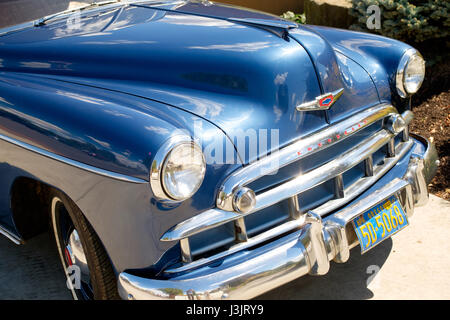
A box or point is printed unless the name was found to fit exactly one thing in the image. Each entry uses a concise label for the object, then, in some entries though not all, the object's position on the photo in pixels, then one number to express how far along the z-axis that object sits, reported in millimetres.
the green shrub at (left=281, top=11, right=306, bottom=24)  6352
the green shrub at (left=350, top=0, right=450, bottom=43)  4742
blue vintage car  2006
